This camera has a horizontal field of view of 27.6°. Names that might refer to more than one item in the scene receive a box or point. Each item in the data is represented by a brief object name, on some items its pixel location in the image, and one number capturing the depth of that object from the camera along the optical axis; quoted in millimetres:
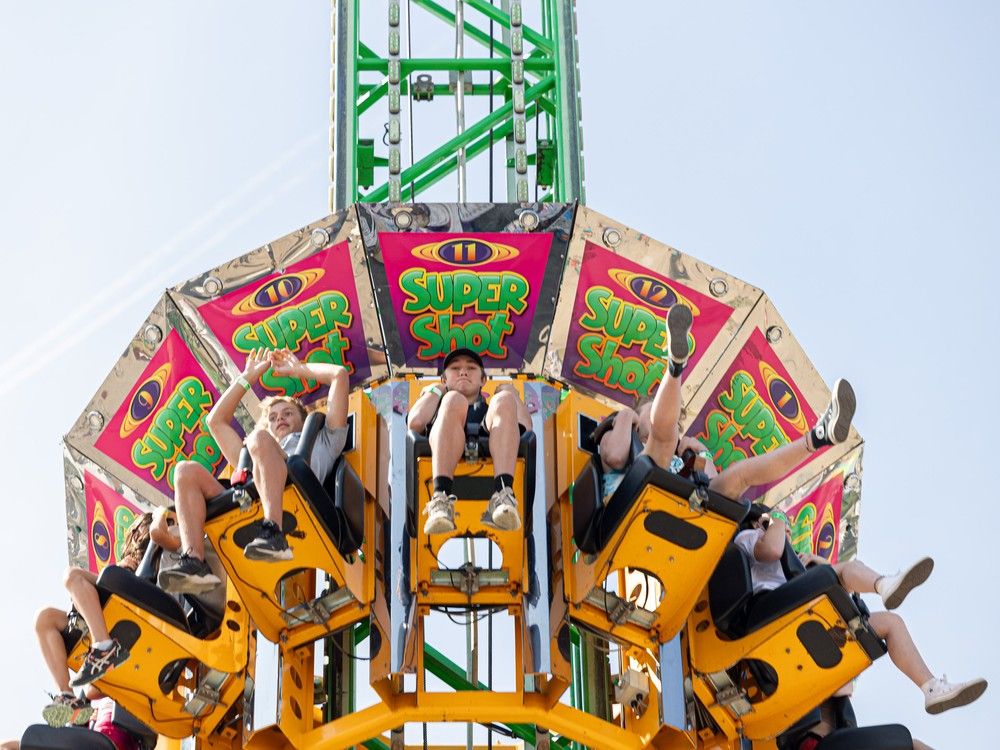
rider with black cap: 11430
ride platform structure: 12430
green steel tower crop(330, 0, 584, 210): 16625
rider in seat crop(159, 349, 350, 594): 11711
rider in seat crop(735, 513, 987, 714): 11883
